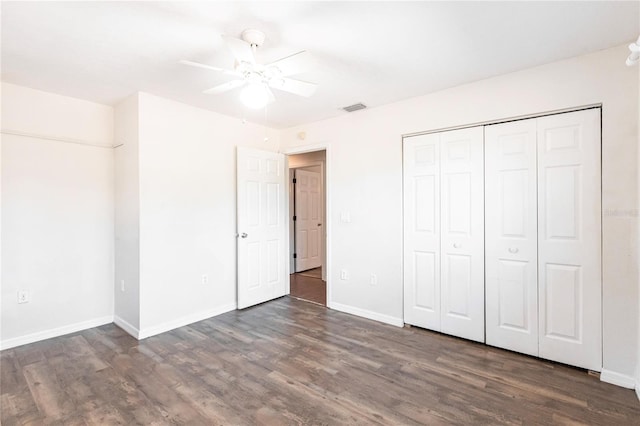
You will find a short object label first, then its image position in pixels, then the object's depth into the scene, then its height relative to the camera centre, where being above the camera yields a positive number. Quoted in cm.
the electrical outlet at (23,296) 290 -79
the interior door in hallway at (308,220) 606 -18
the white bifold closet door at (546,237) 235 -22
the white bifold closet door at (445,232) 290 -22
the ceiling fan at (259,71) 189 +90
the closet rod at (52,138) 283 +72
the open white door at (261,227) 391 -21
